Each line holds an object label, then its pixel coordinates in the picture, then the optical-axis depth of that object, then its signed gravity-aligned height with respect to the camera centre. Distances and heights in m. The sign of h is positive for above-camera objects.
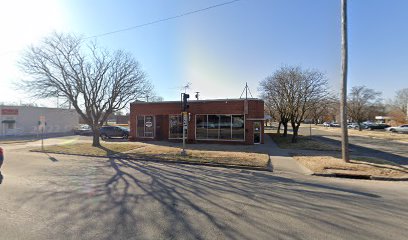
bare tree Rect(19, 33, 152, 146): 17.25 +2.78
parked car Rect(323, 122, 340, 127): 73.38 -0.74
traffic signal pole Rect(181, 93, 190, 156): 13.98 +0.80
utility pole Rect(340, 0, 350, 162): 11.56 +1.90
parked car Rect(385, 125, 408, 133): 42.08 -1.17
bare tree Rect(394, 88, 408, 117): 76.10 +7.27
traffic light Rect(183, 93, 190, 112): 14.01 +1.42
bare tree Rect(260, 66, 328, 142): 21.97 +2.65
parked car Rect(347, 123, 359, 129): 60.03 -0.90
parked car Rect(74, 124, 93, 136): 35.44 -1.18
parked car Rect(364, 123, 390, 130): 54.41 -0.81
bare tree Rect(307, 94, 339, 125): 23.42 +1.64
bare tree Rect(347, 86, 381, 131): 55.47 +4.71
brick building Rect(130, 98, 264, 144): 19.61 +0.19
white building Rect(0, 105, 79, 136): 32.75 +0.57
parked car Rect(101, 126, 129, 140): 28.72 -1.07
